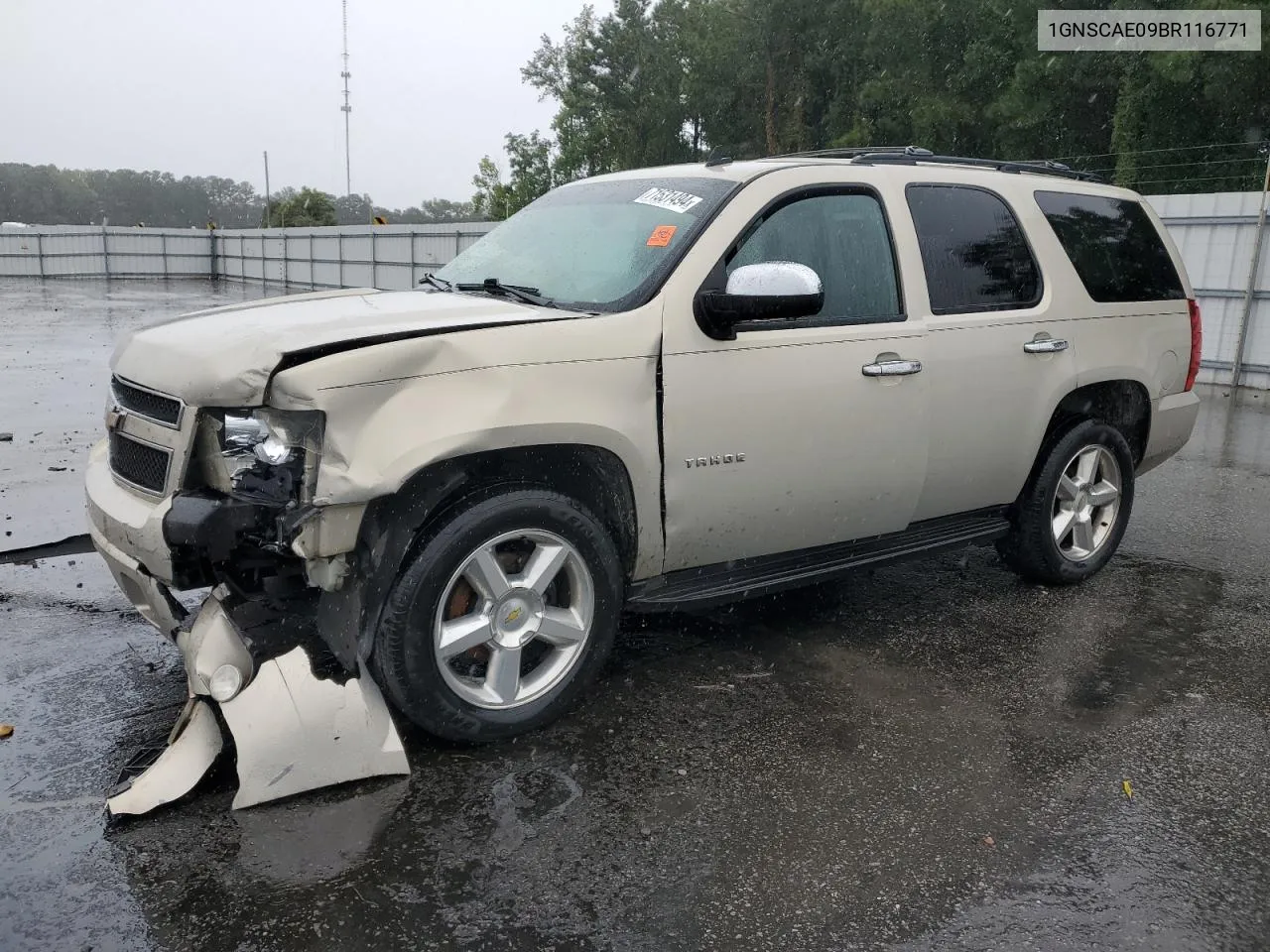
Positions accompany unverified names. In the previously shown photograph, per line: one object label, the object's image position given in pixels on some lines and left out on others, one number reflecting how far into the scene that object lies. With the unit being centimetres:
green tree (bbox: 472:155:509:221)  7759
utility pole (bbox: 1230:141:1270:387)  1312
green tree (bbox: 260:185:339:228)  5659
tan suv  312
